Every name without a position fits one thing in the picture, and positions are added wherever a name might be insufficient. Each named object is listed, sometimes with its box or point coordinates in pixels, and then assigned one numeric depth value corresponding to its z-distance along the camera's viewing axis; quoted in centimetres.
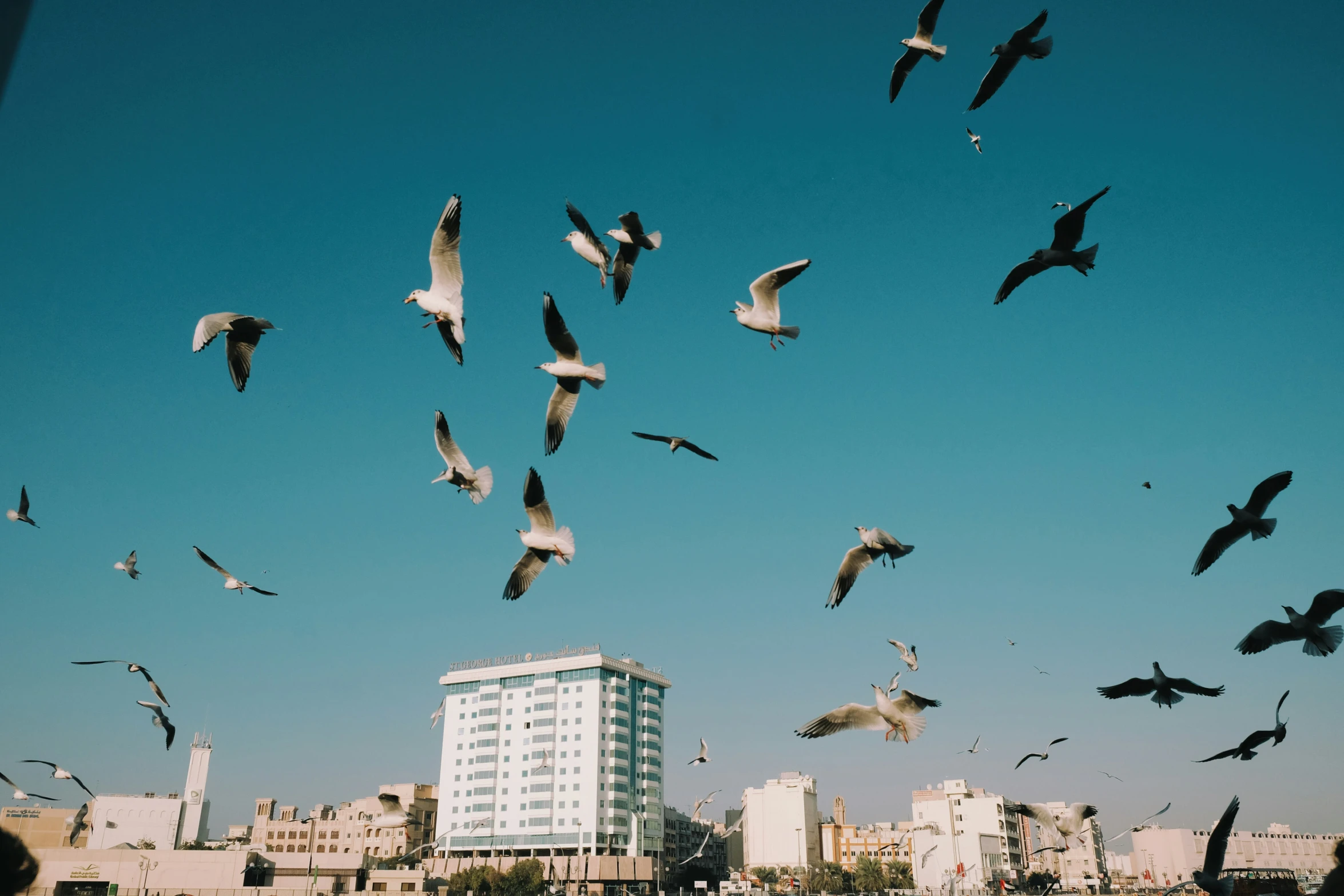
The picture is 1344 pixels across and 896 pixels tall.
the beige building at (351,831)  11394
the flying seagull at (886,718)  1467
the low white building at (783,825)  12731
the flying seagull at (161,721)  1981
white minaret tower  12062
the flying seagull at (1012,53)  1309
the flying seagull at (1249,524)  1405
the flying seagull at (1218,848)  1083
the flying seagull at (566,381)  1430
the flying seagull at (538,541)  1461
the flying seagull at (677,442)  1452
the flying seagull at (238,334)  1355
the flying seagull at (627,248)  1440
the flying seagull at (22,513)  2052
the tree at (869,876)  10581
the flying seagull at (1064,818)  2152
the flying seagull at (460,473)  1471
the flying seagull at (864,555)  1489
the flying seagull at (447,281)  1332
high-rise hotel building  9650
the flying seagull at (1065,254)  1341
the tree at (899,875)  10894
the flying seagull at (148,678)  2033
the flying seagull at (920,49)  1381
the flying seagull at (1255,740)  1362
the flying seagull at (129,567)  2150
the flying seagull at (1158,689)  1529
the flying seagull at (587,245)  1396
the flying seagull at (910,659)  1820
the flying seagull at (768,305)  1448
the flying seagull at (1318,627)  1338
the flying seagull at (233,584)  1973
